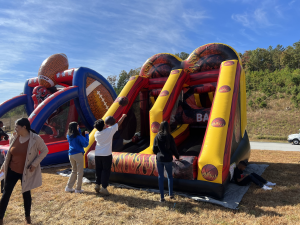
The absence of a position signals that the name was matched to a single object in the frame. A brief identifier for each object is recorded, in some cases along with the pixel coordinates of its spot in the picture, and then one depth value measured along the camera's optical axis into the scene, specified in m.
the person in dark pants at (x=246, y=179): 3.49
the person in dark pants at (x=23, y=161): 2.35
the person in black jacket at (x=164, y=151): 2.91
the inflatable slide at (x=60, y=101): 5.77
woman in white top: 3.19
